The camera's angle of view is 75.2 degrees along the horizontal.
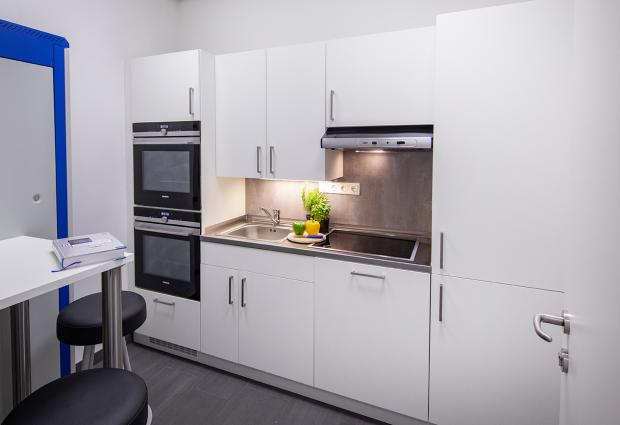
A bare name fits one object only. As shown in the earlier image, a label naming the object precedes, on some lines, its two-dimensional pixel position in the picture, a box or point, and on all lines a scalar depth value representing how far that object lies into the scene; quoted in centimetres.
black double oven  266
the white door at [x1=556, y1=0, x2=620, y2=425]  63
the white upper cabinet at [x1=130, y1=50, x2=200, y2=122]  258
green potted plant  269
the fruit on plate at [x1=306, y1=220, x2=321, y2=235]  259
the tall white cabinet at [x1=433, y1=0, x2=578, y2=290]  171
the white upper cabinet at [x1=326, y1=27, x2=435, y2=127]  208
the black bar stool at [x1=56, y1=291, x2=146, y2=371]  169
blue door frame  175
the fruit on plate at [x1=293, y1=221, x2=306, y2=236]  257
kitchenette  179
